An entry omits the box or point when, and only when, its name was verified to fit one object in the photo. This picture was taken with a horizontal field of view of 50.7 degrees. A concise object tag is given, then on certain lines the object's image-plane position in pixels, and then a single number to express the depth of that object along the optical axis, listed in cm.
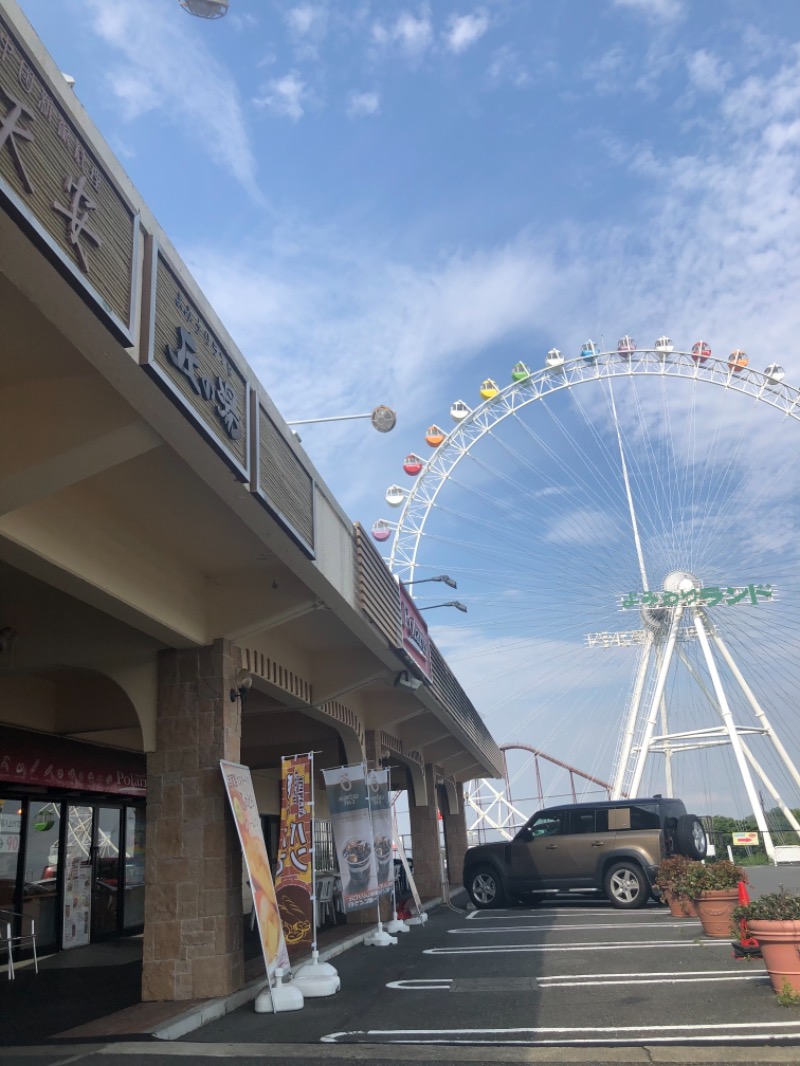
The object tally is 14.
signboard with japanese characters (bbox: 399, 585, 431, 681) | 1076
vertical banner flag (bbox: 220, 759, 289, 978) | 692
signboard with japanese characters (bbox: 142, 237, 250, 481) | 432
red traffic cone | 612
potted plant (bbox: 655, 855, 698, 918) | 1055
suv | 1280
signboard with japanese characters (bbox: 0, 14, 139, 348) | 327
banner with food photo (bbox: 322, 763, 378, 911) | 931
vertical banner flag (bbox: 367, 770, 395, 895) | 1043
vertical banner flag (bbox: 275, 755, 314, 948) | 757
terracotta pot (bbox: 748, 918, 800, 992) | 563
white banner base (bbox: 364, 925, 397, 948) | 1072
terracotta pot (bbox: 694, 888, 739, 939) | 875
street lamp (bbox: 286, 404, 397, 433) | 1035
